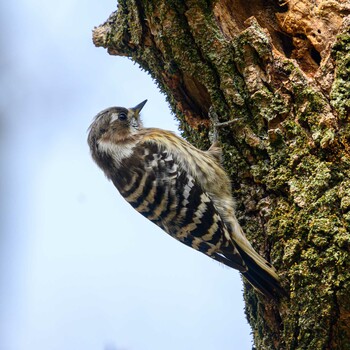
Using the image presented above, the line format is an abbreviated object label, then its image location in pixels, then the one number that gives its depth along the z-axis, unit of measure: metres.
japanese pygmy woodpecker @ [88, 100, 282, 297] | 6.99
